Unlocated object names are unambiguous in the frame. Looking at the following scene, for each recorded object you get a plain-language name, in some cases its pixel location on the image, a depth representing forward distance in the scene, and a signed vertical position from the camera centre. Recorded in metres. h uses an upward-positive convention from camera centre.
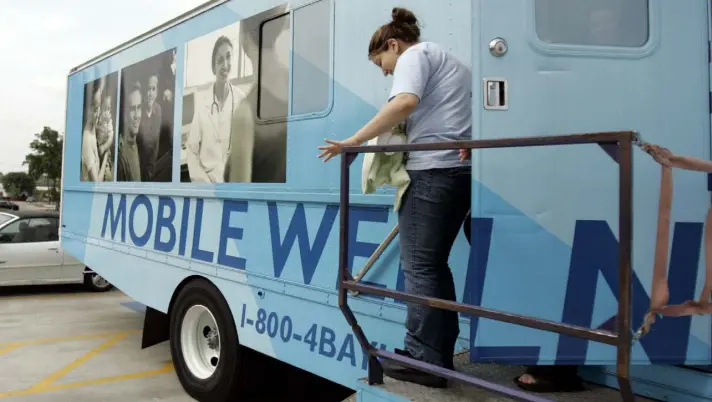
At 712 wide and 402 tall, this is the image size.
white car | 9.53 -1.03
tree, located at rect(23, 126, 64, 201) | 42.75 +2.43
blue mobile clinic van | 2.29 +0.08
